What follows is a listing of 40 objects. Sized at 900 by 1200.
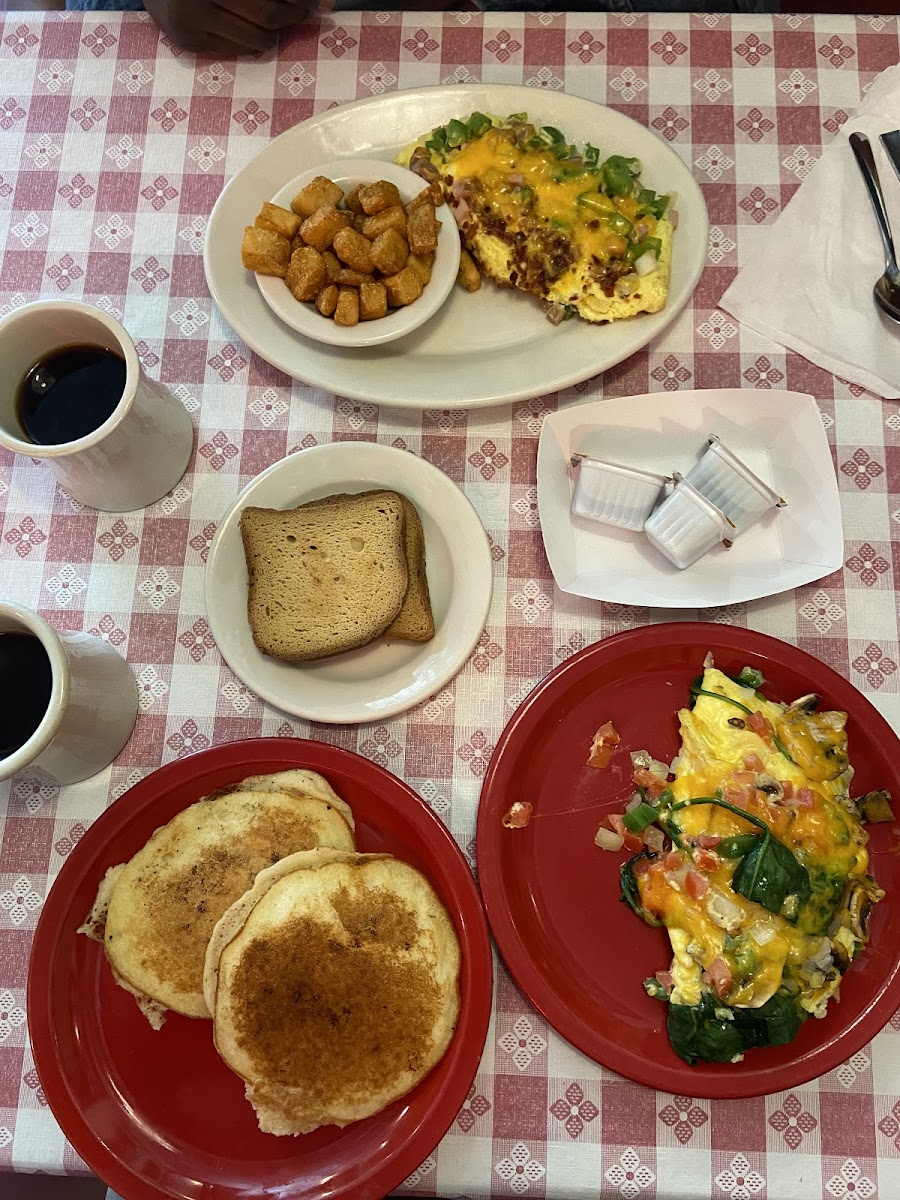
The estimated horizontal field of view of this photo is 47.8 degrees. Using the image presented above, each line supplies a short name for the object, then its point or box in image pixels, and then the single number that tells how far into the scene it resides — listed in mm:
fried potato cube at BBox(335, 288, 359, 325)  601
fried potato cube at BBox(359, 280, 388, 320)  600
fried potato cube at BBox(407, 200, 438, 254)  607
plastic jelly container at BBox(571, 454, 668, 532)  587
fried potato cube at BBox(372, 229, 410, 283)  596
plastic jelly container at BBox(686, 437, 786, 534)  583
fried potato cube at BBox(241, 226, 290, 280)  607
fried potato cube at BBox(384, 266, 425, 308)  603
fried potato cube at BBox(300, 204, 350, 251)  606
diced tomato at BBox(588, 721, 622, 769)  592
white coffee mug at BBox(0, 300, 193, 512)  537
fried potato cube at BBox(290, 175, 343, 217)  616
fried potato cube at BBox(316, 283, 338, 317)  606
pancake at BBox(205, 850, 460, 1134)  510
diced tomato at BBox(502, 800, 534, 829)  574
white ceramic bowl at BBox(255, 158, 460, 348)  604
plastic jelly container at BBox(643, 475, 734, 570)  575
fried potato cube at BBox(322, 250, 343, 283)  610
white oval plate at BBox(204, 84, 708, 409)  618
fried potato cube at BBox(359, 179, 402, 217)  610
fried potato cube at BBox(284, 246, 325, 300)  603
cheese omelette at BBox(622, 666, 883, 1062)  533
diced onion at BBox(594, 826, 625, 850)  577
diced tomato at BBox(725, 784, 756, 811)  550
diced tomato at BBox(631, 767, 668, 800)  579
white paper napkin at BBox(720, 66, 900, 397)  638
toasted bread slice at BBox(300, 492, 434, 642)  579
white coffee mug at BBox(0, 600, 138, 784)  500
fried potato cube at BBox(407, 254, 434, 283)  610
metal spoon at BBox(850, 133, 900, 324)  628
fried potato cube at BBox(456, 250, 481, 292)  645
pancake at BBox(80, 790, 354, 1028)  529
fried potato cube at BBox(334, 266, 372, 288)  606
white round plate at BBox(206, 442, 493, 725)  579
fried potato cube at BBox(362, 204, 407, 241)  607
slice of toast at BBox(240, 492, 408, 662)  572
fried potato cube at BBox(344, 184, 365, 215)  626
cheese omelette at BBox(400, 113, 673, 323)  616
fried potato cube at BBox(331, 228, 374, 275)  601
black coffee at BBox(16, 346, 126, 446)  565
